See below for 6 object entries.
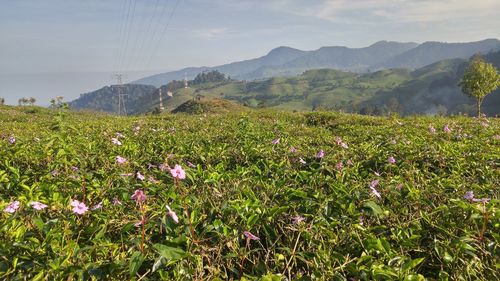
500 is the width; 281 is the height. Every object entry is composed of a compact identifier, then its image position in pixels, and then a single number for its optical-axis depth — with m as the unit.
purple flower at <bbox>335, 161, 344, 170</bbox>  4.20
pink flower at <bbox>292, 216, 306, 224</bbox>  2.64
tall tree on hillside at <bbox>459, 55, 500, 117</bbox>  50.38
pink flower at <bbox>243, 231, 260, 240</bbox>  2.38
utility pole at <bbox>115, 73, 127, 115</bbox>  136.25
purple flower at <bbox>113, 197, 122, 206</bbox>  3.08
